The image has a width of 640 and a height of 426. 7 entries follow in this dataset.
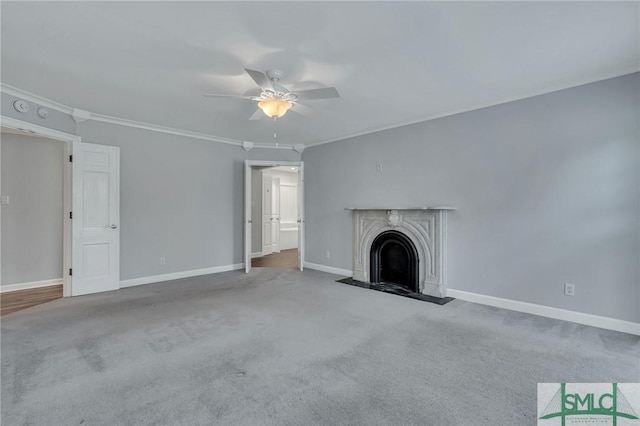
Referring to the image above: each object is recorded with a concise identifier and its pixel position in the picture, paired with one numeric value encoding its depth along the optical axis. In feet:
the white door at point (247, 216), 18.24
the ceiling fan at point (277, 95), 9.02
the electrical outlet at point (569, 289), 10.50
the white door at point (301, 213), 19.36
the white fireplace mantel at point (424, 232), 13.50
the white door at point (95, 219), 13.39
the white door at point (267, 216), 26.45
